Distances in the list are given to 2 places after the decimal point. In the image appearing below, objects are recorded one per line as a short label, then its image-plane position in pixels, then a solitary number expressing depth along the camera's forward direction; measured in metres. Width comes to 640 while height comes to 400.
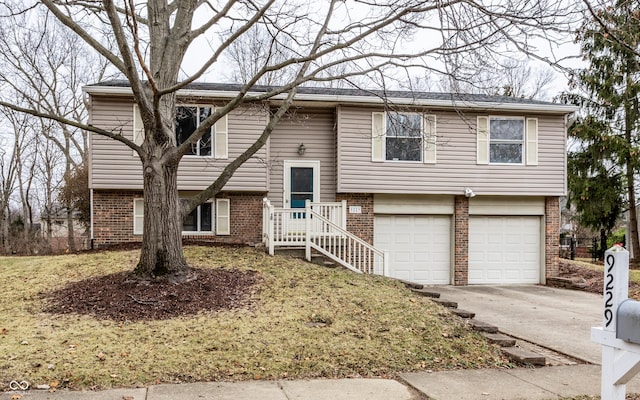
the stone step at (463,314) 8.55
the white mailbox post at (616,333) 3.25
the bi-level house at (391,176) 14.02
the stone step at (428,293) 10.04
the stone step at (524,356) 6.37
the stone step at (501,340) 7.18
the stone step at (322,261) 12.07
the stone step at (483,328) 7.71
